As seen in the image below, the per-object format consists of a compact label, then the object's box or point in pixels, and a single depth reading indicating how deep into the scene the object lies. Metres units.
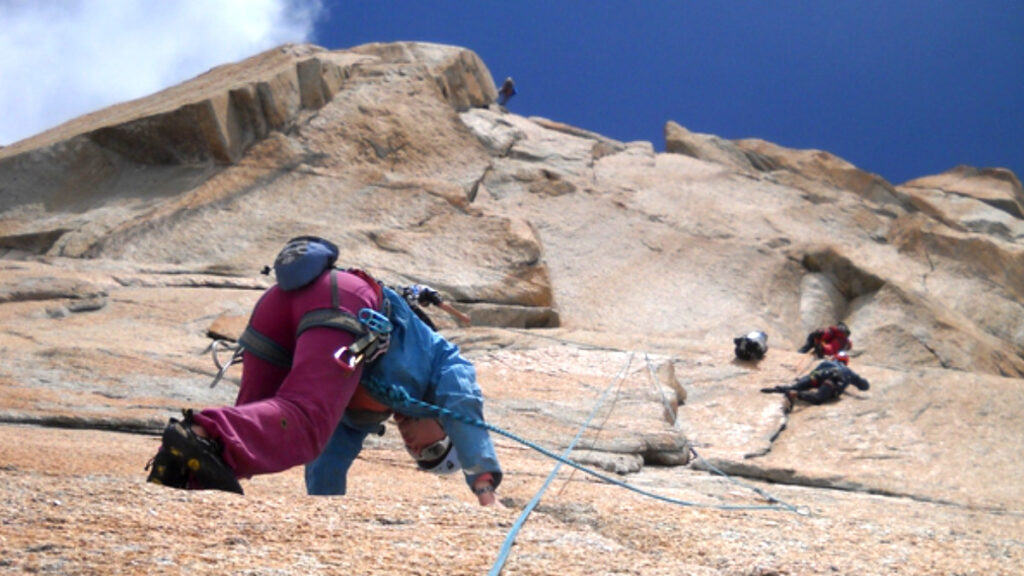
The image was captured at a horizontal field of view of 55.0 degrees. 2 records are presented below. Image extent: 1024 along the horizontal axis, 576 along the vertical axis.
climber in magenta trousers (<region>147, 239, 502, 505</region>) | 2.99
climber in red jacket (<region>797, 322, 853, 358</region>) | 10.93
